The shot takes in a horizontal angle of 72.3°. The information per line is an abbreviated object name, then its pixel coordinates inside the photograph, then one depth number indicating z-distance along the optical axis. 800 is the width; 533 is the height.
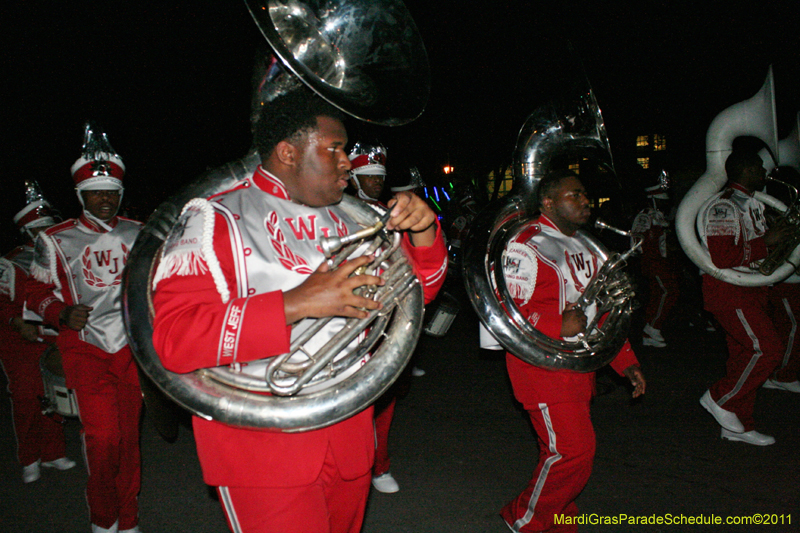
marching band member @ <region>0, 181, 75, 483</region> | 4.25
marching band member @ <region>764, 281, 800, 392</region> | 5.42
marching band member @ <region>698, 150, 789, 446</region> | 4.27
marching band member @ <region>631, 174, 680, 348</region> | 7.89
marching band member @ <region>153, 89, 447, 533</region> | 1.45
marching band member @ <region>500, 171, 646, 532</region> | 2.81
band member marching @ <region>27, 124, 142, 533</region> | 3.12
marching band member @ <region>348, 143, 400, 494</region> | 3.66
